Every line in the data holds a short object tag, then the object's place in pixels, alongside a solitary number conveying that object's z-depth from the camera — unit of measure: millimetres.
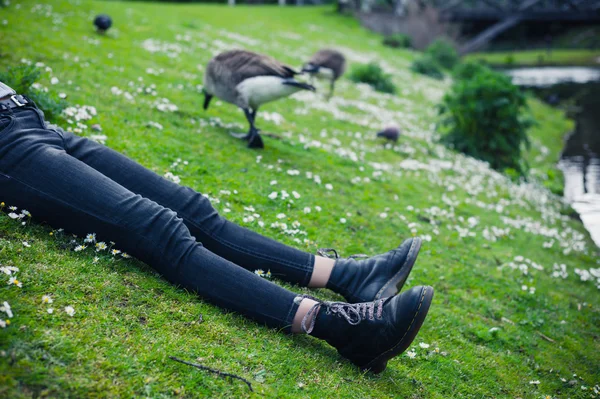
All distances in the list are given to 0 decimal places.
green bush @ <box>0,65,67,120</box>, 5742
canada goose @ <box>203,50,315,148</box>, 6784
